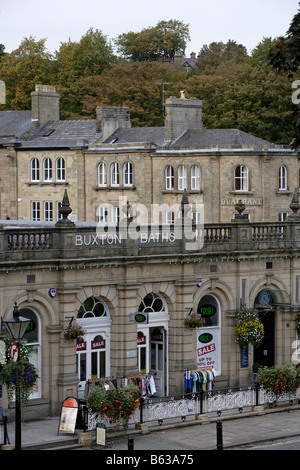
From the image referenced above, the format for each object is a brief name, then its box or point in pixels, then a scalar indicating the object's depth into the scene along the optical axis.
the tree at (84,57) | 110.56
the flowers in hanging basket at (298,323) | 41.22
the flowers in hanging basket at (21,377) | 30.86
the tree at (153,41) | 134.88
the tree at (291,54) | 27.91
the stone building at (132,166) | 67.75
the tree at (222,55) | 124.62
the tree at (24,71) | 103.38
